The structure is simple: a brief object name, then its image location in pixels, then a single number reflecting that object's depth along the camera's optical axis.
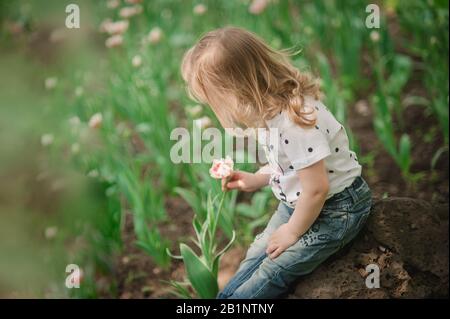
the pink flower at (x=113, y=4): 2.58
